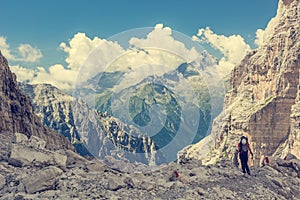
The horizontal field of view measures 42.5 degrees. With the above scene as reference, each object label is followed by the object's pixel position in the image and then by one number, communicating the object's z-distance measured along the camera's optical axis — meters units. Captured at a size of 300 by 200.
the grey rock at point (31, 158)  23.41
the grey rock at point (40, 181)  20.02
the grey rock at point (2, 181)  21.08
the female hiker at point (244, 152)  28.09
